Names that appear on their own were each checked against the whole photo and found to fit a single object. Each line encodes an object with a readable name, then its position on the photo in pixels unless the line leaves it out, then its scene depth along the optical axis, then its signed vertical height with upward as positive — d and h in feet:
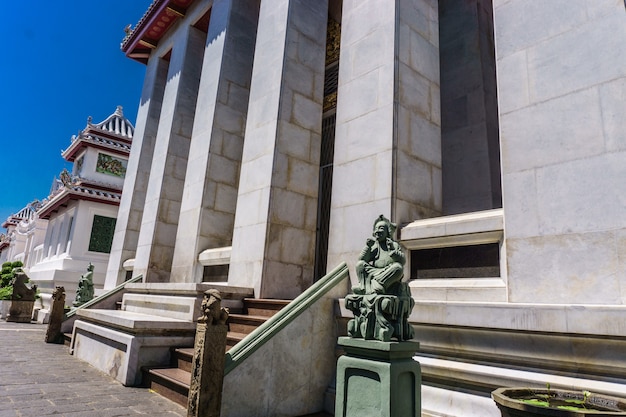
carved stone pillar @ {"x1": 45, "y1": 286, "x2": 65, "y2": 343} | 37.47 -3.08
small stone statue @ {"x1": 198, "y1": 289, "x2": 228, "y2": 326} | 16.31 -0.61
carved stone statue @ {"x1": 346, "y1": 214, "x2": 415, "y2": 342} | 14.37 +0.46
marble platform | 22.63 -3.01
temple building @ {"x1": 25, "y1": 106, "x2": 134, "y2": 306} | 68.23 +14.39
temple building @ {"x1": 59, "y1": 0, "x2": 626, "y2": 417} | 14.65 +7.49
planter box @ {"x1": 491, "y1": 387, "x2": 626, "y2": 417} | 9.31 -2.12
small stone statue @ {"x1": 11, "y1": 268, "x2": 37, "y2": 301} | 59.51 -1.04
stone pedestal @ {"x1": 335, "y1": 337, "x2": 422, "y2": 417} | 13.43 -2.53
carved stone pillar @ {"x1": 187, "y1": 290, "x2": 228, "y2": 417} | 15.60 -2.58
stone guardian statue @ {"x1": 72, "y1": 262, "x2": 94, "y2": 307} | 45.22 -0.45
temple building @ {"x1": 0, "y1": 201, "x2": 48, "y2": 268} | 106.83 +14.74
